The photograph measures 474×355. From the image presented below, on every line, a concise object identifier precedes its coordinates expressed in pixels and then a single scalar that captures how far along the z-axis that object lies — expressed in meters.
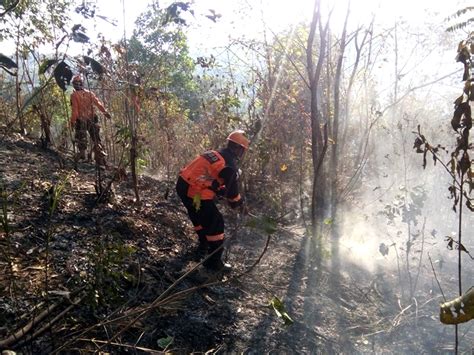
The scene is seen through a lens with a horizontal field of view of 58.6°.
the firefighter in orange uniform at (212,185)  4.41
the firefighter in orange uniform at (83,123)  4.91
